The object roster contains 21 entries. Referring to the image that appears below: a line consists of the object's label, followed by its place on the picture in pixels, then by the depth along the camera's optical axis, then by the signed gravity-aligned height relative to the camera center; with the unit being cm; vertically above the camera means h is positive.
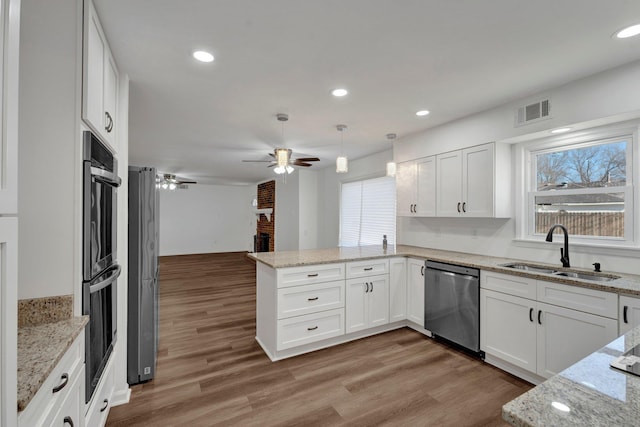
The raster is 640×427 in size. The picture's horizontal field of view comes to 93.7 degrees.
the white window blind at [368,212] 521 +5
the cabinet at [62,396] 93 -65
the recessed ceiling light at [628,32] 183 +113
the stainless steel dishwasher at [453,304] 291 -93
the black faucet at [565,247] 257 -30
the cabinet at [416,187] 383 +36
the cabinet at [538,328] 213 -91
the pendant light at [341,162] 363 +63
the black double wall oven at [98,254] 150 -22
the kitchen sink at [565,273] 239 -52
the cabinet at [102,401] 155 -107
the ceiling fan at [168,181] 768 +89
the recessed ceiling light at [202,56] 211 +114
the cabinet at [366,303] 327 -100
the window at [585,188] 252 +23
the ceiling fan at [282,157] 346 +70
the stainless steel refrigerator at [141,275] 245 -50
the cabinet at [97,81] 149 +77
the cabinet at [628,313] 192 -65
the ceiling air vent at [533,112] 271 +94
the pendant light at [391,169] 383 +58
